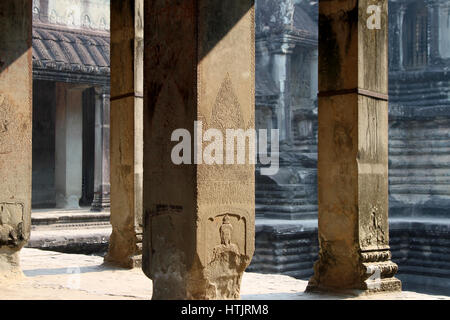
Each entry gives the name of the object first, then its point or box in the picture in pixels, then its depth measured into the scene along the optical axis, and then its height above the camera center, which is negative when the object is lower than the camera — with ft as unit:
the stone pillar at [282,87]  69.67 +7.87
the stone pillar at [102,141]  53.31 +2.05
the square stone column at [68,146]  56.70 +1.74
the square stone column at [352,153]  19.58 +0.40
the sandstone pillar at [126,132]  24.40 +1.24
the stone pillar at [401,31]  73.05 +14.04
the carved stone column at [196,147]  14.99 +0.44
